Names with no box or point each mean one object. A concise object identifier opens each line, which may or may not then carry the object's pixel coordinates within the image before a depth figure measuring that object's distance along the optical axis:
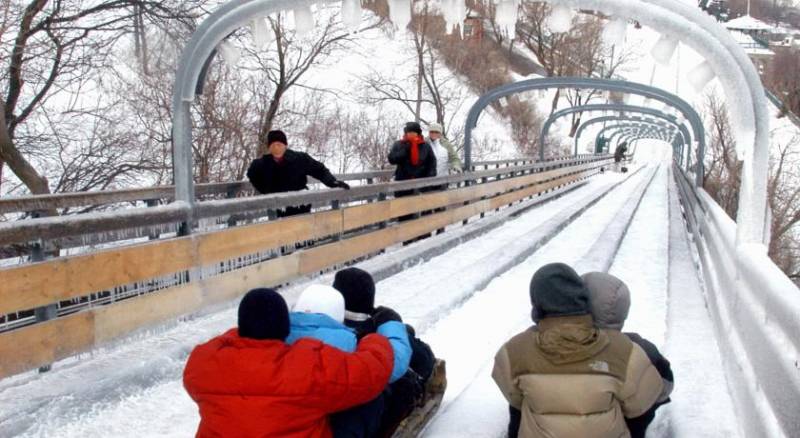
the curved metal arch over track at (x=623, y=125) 31.59
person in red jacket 2.63
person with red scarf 10.06
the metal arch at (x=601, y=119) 29.25
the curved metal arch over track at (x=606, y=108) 22.67
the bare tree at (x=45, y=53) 10.91
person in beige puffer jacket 2.96
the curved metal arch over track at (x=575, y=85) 13.75
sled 3.50
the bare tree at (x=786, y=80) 61.72
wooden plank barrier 3.73
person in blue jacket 3.03
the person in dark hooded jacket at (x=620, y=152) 50.28
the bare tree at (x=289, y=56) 17.91
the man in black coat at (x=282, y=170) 7.24
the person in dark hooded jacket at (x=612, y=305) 3.32
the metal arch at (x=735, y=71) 4.30
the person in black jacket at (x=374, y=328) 3.42
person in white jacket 10.77
